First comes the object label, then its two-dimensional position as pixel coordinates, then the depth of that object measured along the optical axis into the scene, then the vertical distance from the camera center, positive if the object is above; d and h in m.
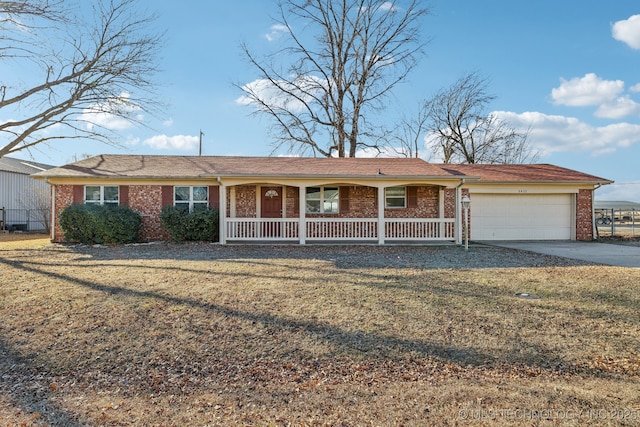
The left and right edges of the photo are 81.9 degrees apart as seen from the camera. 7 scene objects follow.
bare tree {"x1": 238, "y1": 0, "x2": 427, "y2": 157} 25.00 +9.35
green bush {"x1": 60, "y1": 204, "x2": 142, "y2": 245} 13.13 -0.23
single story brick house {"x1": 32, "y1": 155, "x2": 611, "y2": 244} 13.59 +0.72
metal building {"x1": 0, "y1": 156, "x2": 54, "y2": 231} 21.00 +1.00
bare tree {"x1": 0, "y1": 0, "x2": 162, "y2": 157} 14.32 +5.10
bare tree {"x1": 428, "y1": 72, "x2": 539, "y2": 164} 28.56 +6.05
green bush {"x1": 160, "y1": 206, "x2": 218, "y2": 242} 13.54 -0.21
